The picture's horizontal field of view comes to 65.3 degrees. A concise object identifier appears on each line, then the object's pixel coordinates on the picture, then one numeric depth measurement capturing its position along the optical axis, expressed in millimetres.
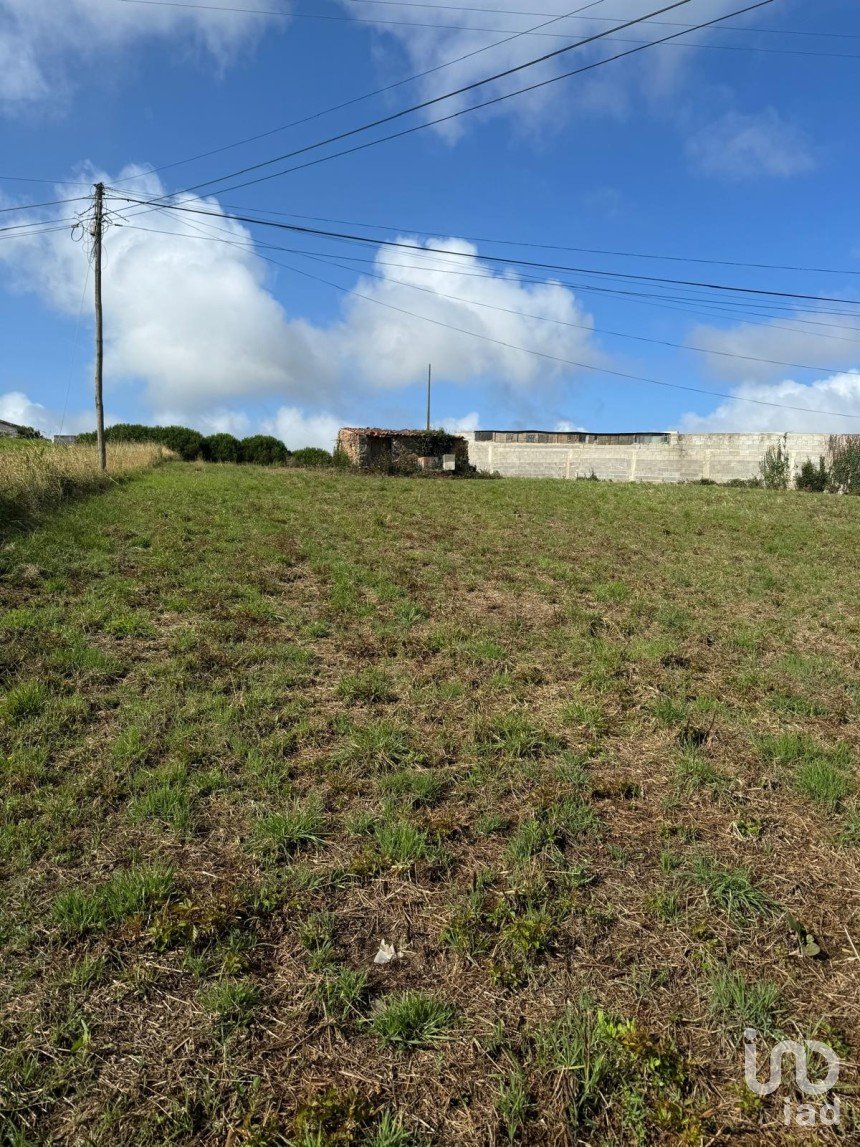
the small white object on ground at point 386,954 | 2639
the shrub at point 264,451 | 36812
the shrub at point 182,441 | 36812
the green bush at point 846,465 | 25359
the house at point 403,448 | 30573
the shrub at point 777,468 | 26531
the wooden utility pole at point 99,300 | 18797
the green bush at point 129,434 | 36906
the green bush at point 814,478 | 25906
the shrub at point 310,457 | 35062
